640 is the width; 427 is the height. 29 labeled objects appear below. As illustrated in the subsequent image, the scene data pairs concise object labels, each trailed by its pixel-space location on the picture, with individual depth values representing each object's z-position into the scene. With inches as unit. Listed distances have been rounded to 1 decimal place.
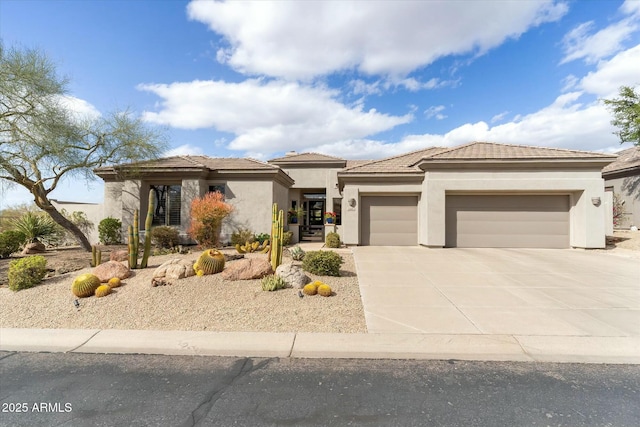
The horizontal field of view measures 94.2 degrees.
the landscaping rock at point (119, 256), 393.1
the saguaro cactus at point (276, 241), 323.6
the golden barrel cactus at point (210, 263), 307.6
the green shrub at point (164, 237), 517.5
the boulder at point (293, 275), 275.4
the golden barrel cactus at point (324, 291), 257.4
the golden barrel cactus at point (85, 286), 257.9
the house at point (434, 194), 541.0
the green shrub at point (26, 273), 284.0
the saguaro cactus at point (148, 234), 339.3
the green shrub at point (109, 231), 609.9
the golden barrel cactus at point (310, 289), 259.0
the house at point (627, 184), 748.6
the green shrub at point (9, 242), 457.7
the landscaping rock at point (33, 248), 510.0
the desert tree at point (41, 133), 450.0
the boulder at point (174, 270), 290.8
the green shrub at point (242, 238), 552.7
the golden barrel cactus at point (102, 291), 256.1
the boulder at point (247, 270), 293.9
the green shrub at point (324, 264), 319.6
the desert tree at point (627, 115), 771.4
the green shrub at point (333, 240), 575.2
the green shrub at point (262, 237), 575.2
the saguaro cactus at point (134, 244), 327.6
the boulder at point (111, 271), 291.4
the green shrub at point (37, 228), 537.6
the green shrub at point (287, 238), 604.7
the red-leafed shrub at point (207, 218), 499.2
